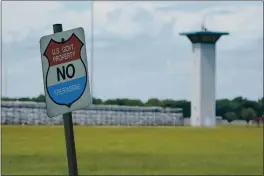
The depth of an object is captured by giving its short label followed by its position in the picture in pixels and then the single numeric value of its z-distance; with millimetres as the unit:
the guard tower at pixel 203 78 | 90125
